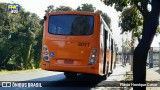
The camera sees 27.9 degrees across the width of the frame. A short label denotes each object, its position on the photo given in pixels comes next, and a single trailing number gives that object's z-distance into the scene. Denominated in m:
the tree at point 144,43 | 10.31
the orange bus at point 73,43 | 14.15
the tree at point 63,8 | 63.30
